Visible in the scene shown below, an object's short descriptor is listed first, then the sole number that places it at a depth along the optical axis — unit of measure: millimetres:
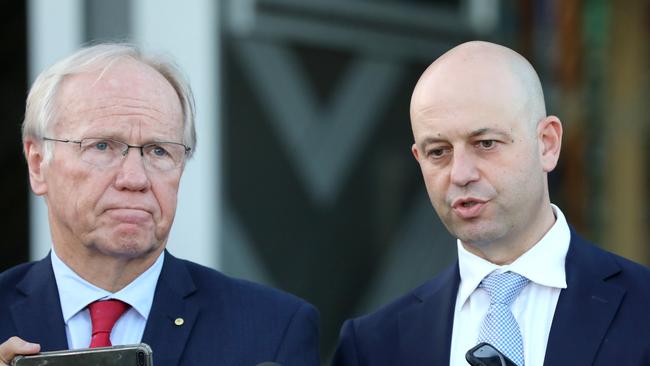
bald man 6770
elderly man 6891
